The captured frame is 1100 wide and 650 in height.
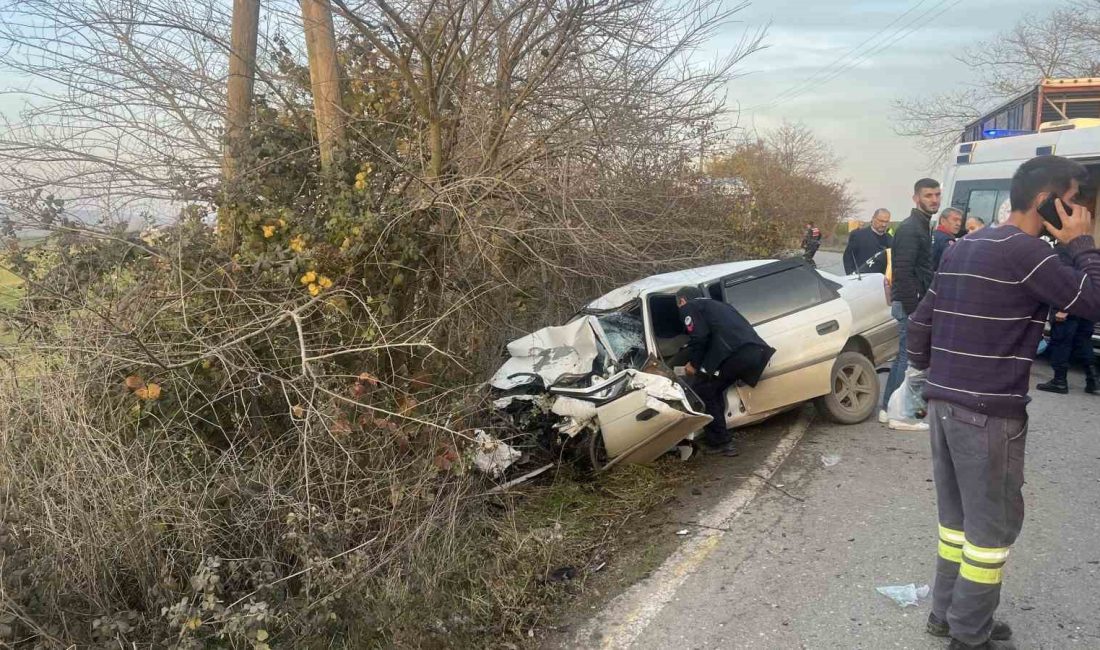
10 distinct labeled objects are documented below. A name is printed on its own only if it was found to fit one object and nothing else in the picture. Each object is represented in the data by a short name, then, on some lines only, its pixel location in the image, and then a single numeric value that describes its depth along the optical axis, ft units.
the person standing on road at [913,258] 21.59
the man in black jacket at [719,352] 18.58
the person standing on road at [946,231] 25.17
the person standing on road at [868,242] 33.53
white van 27.07
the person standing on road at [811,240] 51.81
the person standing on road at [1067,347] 24.35
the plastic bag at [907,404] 14.01
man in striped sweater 9.45
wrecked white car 16.96
